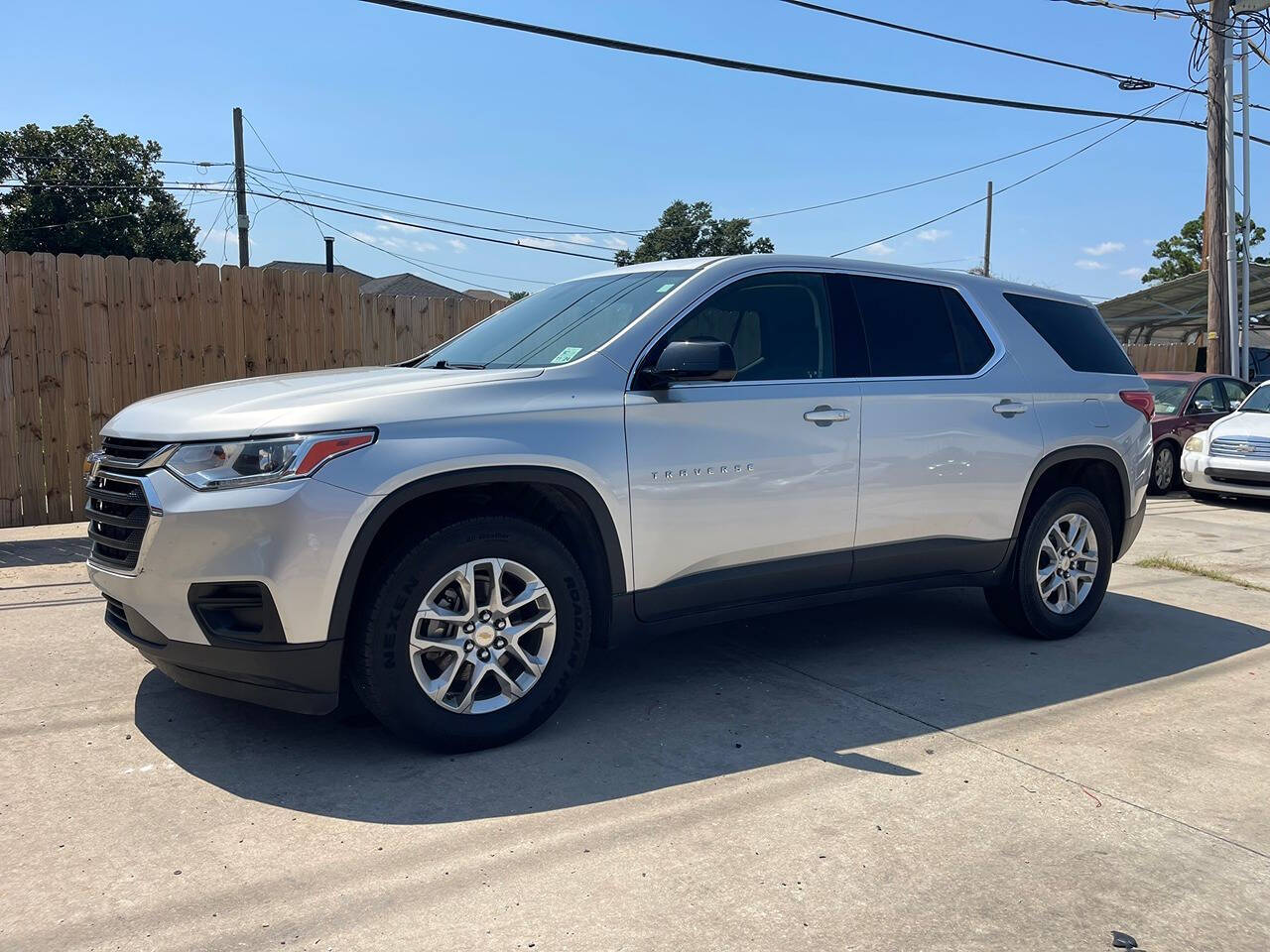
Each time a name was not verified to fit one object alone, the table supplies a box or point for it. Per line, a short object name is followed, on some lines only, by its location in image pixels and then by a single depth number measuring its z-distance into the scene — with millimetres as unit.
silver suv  3506
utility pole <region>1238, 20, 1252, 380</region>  17312
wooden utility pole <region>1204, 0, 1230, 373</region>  16875
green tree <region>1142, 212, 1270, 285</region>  51406
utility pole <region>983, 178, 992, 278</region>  44594
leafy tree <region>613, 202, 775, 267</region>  52625
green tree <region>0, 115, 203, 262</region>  41000
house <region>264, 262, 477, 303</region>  54156
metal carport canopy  24047
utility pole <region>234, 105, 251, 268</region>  30219
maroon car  13656
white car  11812
